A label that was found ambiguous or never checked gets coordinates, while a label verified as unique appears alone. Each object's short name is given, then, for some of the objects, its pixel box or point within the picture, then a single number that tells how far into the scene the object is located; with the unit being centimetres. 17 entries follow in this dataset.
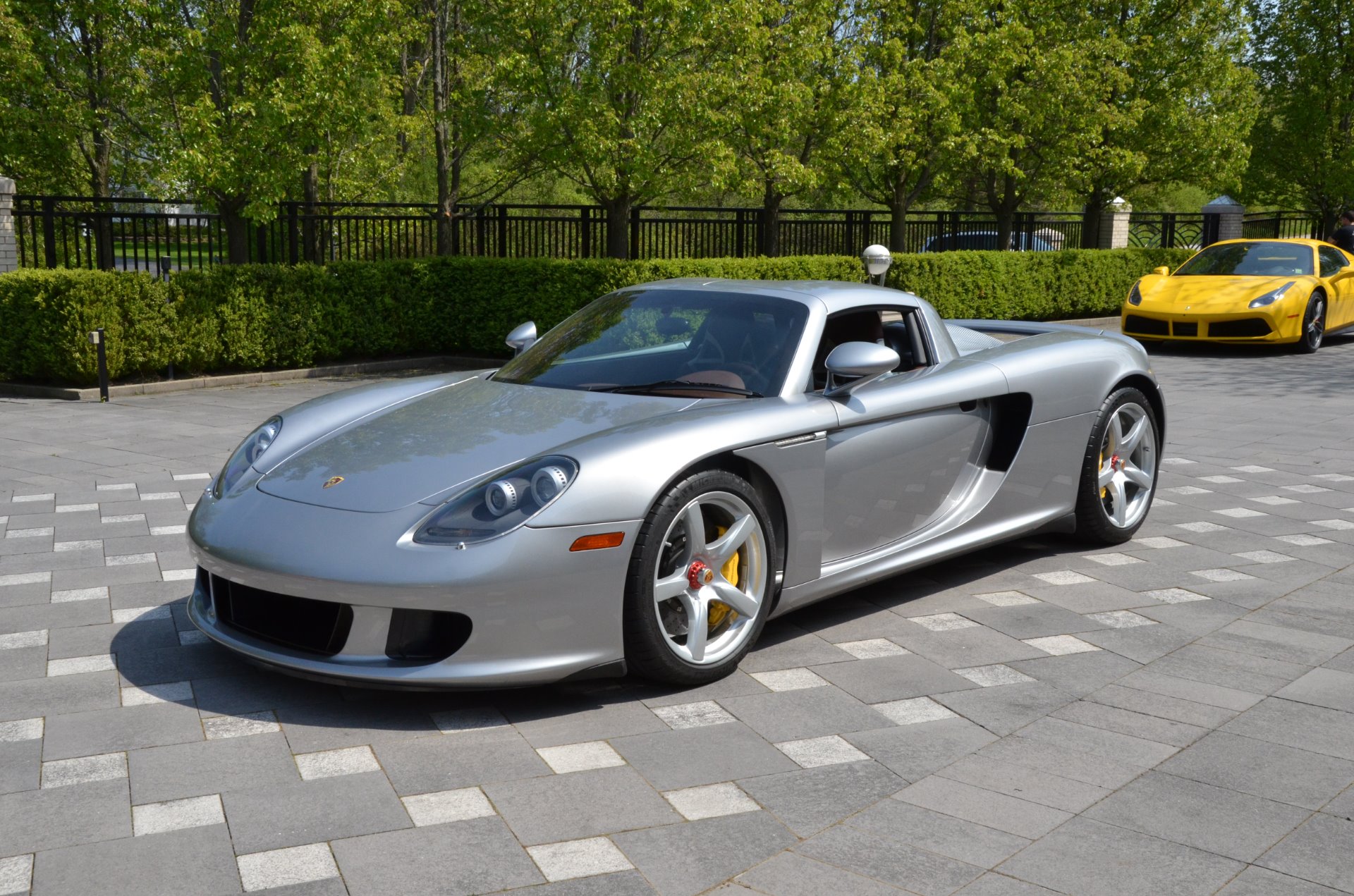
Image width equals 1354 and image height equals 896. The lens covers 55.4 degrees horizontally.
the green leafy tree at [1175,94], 2141
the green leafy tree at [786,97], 1467
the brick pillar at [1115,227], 2428
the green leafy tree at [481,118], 1436
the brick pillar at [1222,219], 2541
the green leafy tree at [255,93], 1327
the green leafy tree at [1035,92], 1998
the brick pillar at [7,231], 1299
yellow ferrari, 1536
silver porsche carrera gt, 376
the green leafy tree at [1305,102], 2730
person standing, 1988
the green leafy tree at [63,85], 1570
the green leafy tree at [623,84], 1367
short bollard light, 1121
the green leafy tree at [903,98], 1789
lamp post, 951
